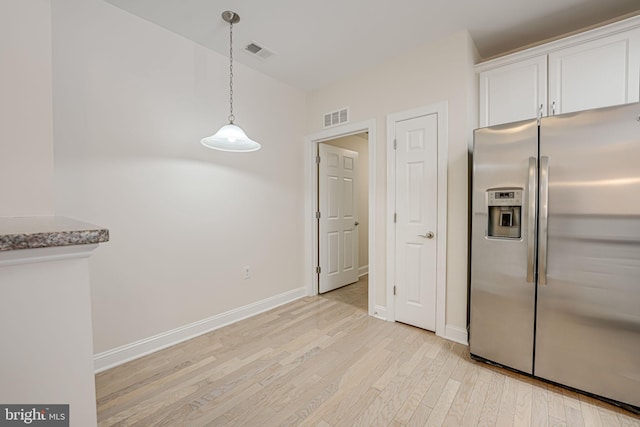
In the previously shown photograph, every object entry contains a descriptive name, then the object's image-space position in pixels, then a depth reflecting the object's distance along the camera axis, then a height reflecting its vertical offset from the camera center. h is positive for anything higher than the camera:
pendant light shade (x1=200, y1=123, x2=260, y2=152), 1.91 +0.48
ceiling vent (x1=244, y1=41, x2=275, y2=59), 2.52 +1.52
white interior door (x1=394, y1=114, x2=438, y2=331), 2.52 -0.13
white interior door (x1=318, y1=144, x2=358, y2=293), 3.69 -0.15
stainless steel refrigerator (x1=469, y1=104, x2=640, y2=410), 1.57 -0.28
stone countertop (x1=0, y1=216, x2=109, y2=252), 0.58 -0.06
